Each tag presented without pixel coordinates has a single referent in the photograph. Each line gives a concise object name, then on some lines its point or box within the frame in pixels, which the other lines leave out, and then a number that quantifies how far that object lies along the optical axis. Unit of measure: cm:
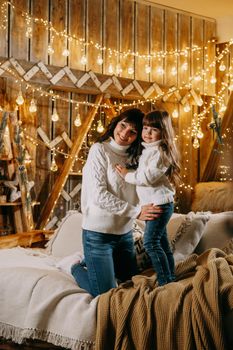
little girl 234
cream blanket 213
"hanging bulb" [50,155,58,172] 478
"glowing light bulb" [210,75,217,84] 580
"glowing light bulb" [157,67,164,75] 566
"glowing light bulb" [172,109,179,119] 558
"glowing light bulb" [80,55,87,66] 508
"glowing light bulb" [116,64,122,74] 536
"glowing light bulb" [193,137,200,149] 526
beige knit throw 197
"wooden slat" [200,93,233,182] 547
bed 199
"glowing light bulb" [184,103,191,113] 551
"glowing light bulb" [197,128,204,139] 556
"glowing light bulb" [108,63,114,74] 525
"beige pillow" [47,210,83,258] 316
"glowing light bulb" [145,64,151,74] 555
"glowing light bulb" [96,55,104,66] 521
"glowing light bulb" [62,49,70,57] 497
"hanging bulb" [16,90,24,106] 438
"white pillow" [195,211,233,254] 294
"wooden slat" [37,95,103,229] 484
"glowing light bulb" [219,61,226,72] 560
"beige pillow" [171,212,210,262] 286
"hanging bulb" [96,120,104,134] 499
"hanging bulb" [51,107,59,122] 466
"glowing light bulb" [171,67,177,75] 573
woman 236
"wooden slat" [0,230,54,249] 384
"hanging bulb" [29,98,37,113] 446
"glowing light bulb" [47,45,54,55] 488
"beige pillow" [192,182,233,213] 505
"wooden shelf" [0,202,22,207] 445
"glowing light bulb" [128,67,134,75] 541
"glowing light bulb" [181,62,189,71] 579
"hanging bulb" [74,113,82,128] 484
